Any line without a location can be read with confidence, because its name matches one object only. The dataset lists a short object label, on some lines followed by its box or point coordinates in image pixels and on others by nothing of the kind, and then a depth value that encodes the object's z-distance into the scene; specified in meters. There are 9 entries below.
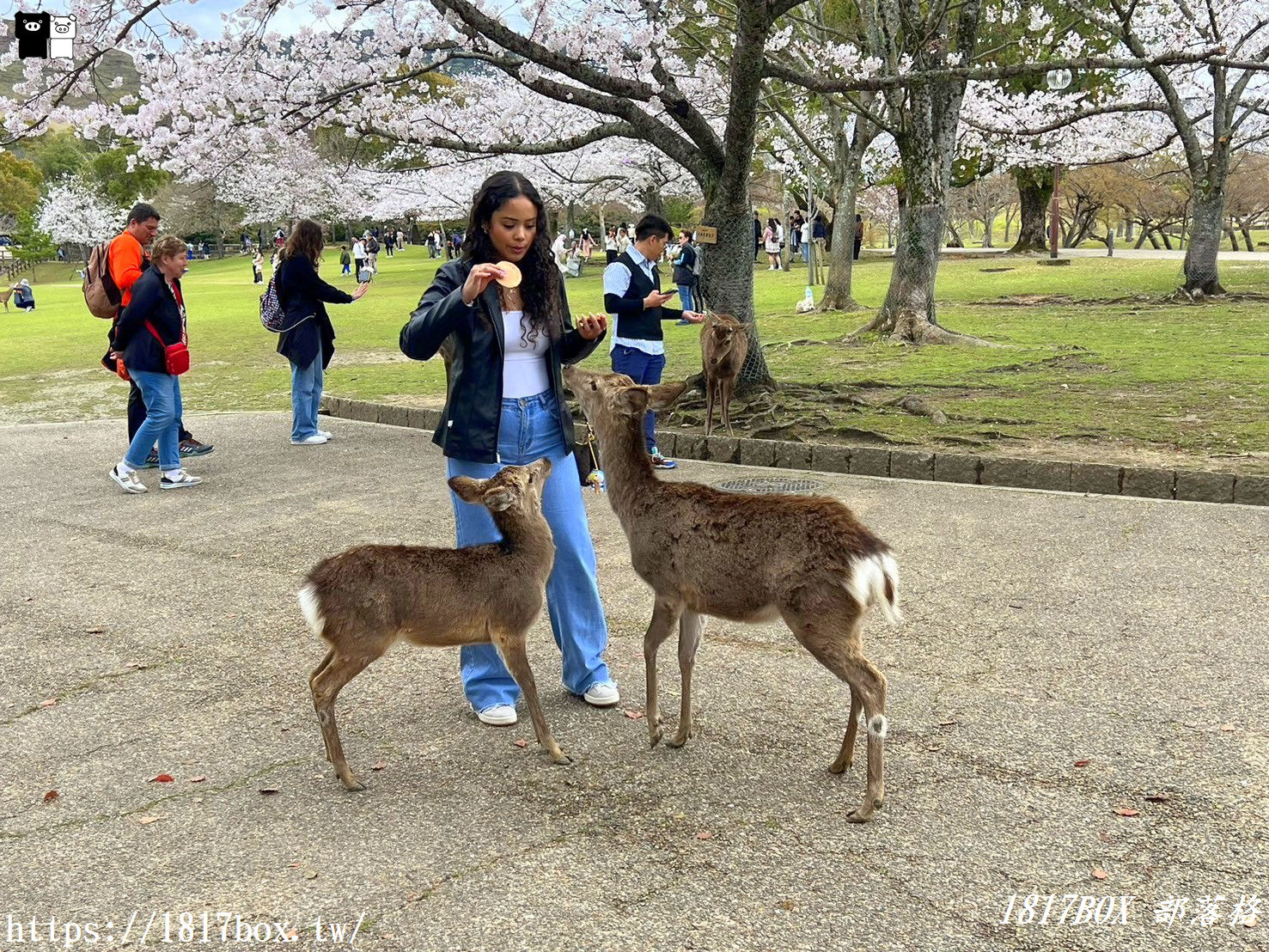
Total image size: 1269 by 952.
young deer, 4.02
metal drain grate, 8.62
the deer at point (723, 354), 10.22
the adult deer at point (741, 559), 3.81
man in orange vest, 9.76
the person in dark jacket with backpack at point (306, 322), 10.69
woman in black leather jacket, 4.40
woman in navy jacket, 9.05
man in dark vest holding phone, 8.58
